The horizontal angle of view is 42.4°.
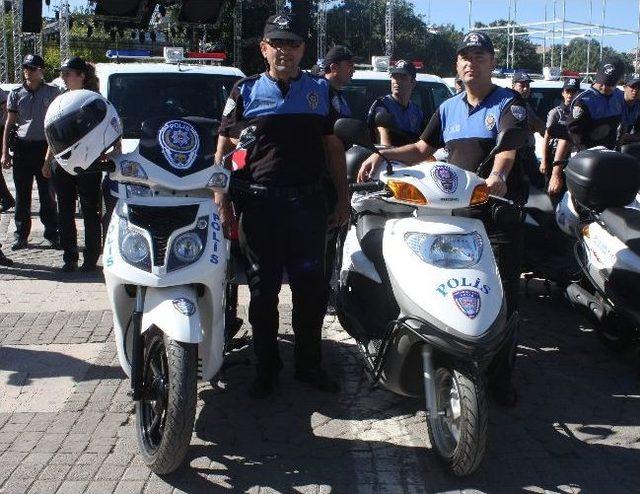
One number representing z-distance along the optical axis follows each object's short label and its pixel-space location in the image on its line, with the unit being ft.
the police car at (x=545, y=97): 36.37
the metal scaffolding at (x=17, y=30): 58.59
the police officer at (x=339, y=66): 21.62
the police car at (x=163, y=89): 25.66
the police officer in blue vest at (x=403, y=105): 21.79
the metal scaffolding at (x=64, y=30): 50.49
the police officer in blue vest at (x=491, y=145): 13.73
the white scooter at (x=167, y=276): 10.97
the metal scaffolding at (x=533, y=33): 75.19
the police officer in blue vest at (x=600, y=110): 24.26
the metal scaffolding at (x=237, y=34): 58.90
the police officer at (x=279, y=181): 13.74
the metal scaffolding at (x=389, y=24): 64.39
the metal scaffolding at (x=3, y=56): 62.02
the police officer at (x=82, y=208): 23.06
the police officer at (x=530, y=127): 14.34
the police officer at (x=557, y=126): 15.60
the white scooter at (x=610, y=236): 14.29
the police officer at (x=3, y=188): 30.66
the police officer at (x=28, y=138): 26.27
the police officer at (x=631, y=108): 27.84
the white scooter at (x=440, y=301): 10.92
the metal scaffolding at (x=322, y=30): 67.79
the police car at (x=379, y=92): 29.91
